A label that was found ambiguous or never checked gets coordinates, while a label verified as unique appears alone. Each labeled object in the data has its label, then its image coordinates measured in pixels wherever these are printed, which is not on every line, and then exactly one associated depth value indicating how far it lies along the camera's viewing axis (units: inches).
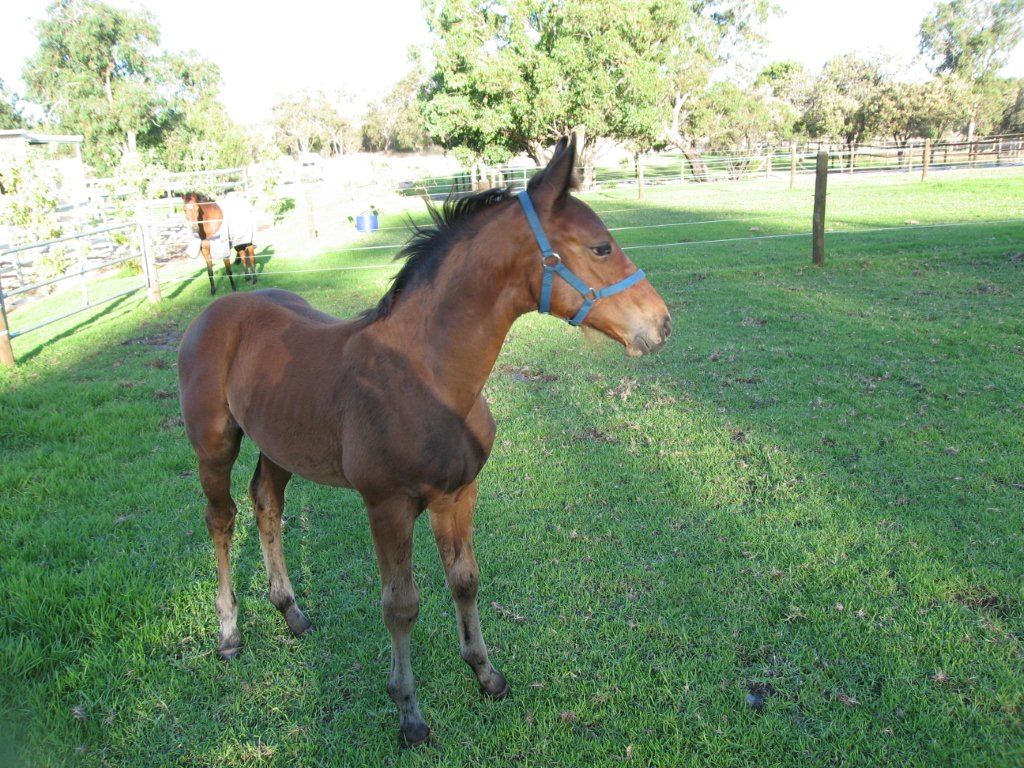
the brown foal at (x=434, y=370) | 96.0
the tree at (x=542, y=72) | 1167.6
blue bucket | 787.4
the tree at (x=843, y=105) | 1881.2
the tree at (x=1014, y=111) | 1953.7
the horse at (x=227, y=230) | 509.0
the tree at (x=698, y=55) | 1617.9
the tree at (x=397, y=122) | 2783.0
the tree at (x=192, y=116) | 1644.4
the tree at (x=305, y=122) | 3063.5
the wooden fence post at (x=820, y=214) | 448.8
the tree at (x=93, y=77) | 1556.3
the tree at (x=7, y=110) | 1740.9
